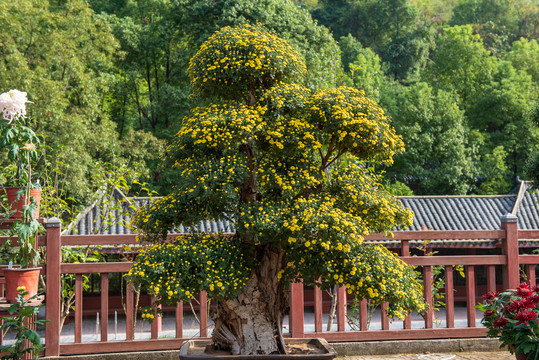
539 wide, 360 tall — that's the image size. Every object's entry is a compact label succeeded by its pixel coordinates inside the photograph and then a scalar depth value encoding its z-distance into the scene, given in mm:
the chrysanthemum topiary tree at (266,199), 4344
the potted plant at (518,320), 4816
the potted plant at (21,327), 5035
